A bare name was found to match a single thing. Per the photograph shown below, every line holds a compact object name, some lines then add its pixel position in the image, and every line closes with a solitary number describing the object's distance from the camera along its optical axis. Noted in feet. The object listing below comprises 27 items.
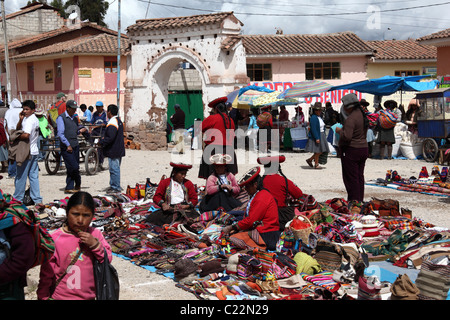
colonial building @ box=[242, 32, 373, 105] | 109.70
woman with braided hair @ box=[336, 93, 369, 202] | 28.86
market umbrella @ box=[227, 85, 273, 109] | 63.72
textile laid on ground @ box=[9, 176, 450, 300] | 17.98
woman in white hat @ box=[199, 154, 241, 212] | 28.25
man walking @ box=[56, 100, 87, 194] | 35.58
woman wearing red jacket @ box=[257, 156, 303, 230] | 23.98
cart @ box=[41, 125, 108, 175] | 44.37
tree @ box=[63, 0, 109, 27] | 156.66
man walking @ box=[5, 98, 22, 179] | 38.42
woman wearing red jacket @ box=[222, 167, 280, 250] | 21.77
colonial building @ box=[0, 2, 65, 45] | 131.54
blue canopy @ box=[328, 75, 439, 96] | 61.16
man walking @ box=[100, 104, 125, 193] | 34.96
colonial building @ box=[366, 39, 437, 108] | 111.65
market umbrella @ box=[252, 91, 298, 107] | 65.14
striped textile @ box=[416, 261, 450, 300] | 16.30
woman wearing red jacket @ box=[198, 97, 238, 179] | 30.83
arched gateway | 63.82
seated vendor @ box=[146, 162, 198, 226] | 26.43
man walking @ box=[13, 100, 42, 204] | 30.12
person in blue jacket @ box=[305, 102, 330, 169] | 48.47
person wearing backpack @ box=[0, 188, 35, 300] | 10.43
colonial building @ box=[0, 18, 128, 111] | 99.04
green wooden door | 96.22
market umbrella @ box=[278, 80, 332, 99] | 65.51
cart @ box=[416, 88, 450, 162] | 51.70
